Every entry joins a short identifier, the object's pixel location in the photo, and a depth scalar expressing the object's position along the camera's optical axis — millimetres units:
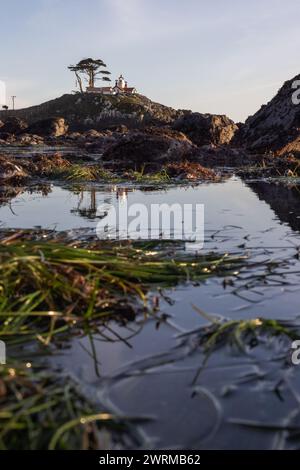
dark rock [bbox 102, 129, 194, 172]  14402
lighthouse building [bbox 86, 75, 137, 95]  98062
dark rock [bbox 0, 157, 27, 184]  10648
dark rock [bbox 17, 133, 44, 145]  34438
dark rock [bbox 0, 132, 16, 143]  38275
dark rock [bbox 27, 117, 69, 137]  48406
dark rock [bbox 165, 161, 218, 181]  11719
